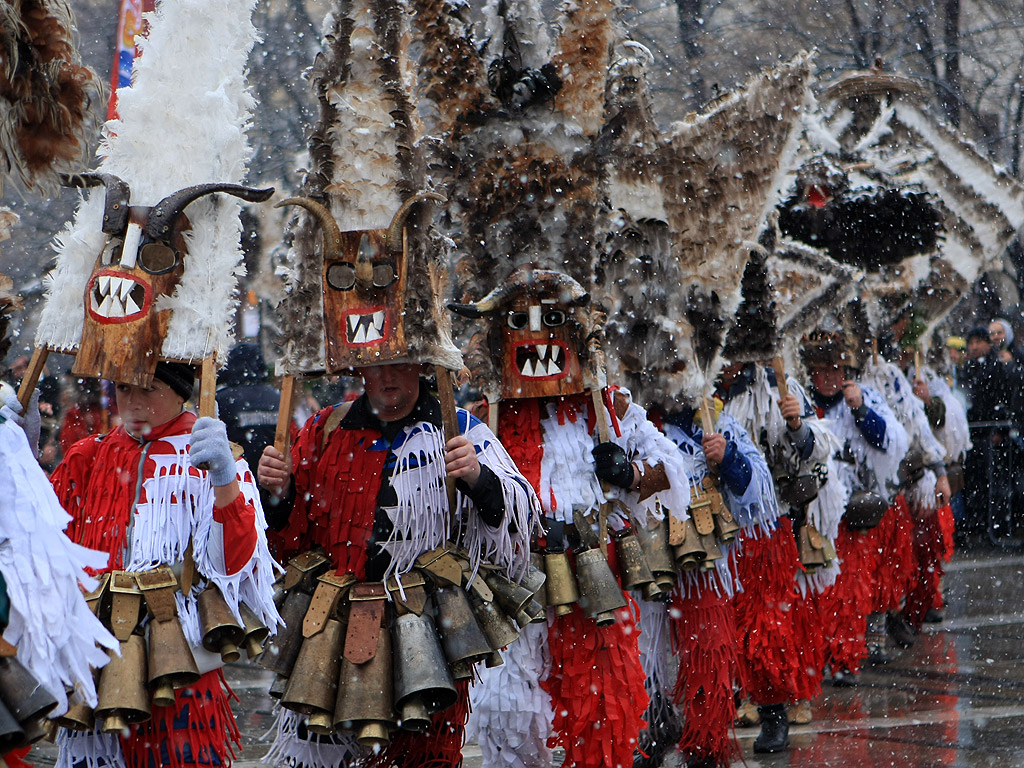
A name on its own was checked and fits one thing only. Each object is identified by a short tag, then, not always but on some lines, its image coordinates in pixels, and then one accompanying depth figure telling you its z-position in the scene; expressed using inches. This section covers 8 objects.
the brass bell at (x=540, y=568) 385.1
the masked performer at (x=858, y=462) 627.8
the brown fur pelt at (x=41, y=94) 242.4
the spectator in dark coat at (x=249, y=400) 739.4
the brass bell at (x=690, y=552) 456.4
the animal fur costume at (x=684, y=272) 462.0
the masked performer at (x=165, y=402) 293.7
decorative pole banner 614.5
